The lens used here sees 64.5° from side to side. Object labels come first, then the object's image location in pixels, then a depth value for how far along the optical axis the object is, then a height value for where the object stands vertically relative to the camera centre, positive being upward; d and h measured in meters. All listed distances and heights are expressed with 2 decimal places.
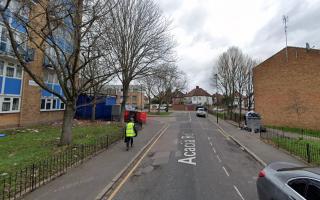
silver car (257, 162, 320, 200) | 4.53 -1.36
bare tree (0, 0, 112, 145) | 11.39 +4.16
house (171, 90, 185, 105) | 96.64 +4.80
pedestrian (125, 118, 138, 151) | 14.22 -1.18
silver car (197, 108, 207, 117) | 51.77 -0.18
